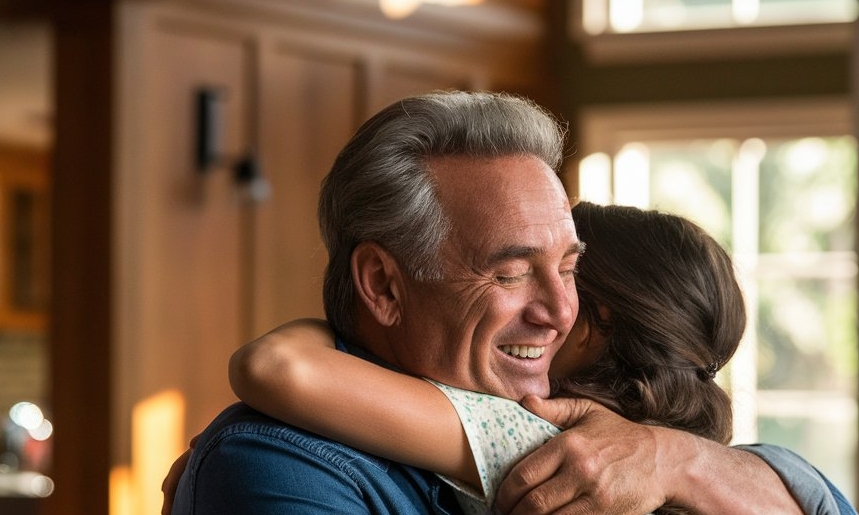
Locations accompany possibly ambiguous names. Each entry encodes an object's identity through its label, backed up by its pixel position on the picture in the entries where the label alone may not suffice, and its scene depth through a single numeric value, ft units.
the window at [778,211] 20.97
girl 4.69
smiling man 4.87
